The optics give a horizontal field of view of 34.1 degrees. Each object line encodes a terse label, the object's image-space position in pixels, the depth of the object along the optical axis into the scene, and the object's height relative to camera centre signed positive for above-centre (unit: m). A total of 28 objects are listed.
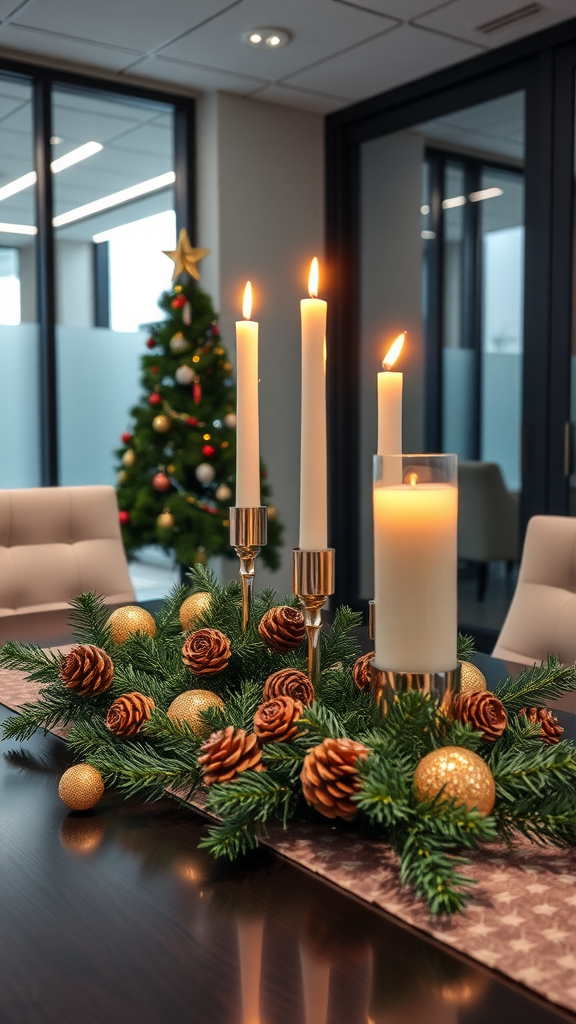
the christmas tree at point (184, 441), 3.62 -0.09
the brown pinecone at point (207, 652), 0.79 -0.20
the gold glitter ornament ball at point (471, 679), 0.81 -0.23
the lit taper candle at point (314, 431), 0.68 -0.01
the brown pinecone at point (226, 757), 0.63 -0.23
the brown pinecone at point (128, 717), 0.75 -0.24
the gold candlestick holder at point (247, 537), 0.88 -0.11
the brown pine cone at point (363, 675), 0.80 -0.22
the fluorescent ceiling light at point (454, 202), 3.87 +0.89
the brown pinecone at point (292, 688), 0.73 -0.21
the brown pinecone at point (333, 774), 0.59 -0.22
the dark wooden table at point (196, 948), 0.47 -0.30
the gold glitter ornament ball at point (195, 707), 0.73 -0.23
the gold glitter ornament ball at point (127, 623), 0.98 -0.21
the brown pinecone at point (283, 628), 0.80 -0.18
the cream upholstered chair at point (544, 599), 1.51 -0.30
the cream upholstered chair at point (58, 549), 1.94 -0.28
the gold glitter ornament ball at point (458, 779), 0.58 -0.22
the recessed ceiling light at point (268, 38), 3.35 +1.37
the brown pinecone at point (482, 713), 0.68 -0.21
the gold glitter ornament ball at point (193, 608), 0.97 -0.20
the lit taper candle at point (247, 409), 0.85 +0.01
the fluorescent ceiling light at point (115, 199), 3.86 +0.94
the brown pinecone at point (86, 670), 0.79 -0.21
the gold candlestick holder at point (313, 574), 0.69 -0.11
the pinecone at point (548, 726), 0.74 -0.24
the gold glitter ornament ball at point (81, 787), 0.71 -0.28
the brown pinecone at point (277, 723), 0.65 -0.21
